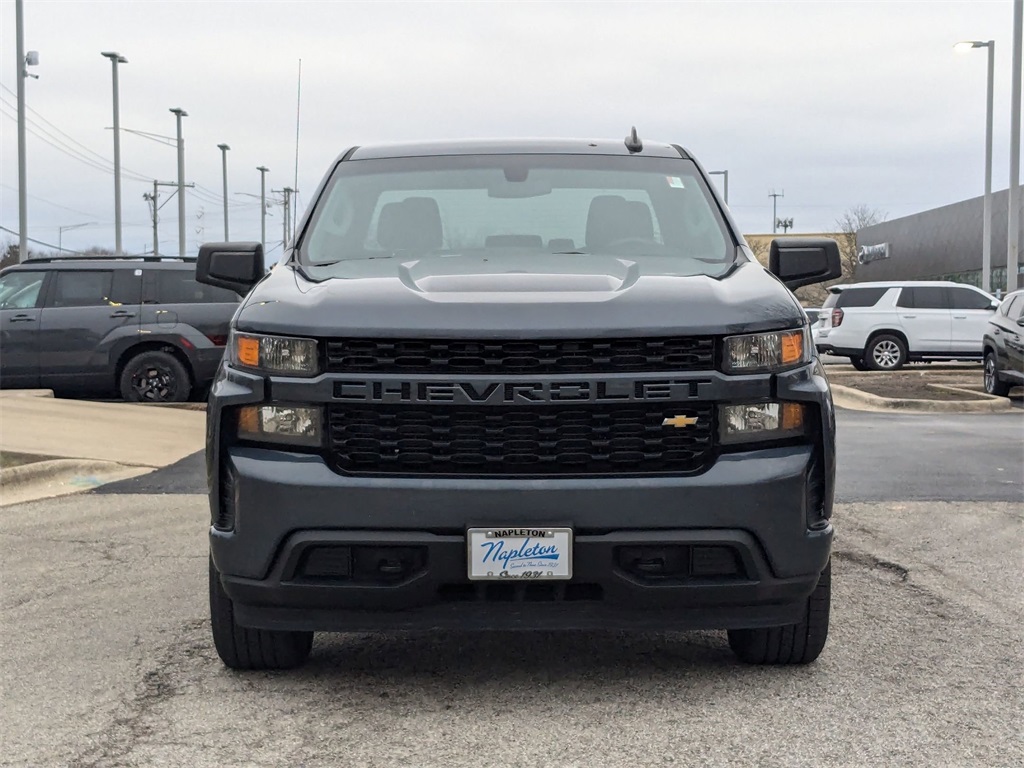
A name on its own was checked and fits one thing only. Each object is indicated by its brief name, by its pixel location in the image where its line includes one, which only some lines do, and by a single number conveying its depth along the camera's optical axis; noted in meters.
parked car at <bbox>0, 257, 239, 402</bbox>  14.83
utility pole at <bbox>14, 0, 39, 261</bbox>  32.59
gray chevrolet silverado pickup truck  3.90
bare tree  70.62
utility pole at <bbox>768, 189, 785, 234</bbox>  107.68
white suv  24.34
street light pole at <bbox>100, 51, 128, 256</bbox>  44.07
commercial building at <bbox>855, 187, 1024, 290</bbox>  41.72
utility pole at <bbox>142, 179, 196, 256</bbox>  96.75
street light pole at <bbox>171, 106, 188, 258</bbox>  52.12
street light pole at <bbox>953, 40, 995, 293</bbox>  30.64
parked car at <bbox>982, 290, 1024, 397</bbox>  16.81
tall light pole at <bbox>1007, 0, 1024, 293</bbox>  26.83
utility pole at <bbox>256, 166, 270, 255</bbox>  64.44
